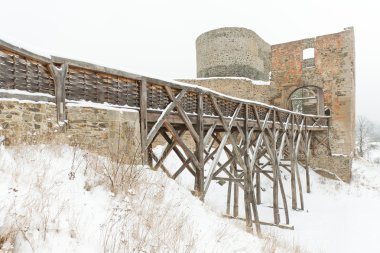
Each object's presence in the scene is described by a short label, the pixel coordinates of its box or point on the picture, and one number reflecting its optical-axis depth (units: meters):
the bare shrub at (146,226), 2.09
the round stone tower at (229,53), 21.11
